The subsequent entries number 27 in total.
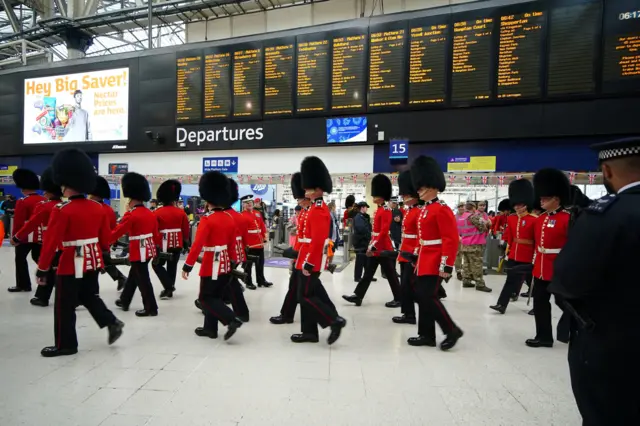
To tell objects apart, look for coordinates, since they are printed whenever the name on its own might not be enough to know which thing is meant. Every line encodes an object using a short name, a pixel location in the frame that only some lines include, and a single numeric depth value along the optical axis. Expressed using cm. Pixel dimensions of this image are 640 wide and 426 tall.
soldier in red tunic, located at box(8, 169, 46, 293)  545
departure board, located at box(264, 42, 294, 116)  867
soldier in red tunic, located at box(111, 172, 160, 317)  441
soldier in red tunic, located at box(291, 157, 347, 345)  346
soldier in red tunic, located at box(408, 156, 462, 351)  340
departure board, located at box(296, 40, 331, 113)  840
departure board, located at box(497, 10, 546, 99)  703
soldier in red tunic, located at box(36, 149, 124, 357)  309
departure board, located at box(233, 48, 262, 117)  892
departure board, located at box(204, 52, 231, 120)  915
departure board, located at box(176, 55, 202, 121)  939
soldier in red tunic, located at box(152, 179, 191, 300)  532
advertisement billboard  1009
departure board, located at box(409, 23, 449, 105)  759
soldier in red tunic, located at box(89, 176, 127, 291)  399
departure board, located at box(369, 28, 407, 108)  788
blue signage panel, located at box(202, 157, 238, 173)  938
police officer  128
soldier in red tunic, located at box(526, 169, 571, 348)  381
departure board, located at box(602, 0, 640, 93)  650
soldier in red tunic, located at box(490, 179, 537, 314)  489
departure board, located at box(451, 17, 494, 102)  731
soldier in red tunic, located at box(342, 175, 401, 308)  526
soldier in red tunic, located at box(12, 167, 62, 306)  473
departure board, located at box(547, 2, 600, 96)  673
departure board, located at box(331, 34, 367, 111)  816
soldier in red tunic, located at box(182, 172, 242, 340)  354
